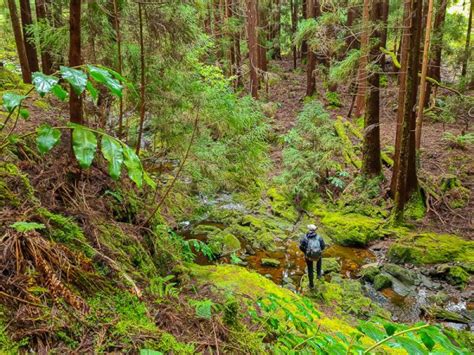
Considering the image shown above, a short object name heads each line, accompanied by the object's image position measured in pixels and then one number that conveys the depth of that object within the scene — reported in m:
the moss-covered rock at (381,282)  7.34
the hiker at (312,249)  7.09
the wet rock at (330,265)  8.11
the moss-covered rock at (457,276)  7.44
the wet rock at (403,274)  7.57
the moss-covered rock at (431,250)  8.23
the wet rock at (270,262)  8.27
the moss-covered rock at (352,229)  9.47
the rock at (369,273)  7.67
